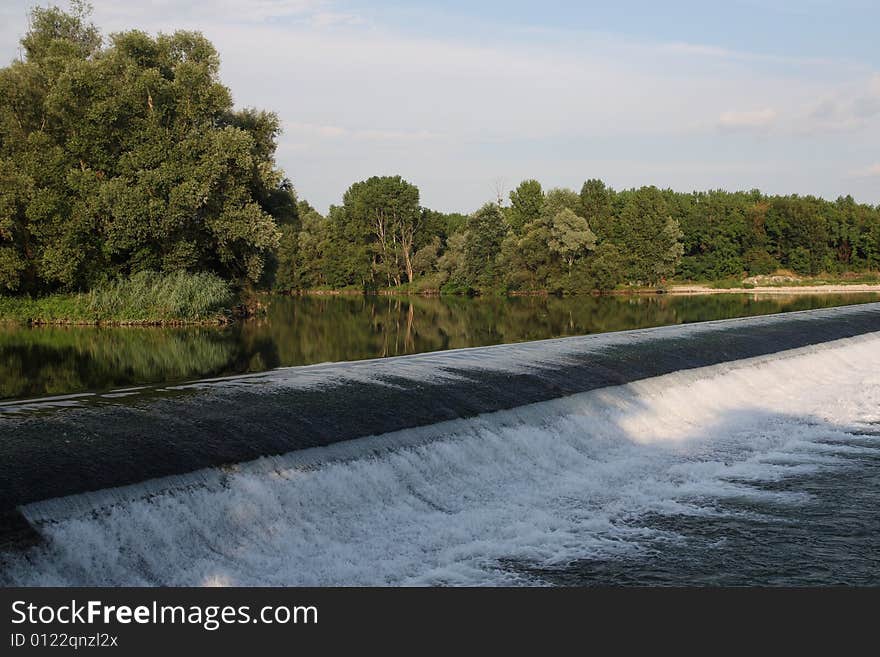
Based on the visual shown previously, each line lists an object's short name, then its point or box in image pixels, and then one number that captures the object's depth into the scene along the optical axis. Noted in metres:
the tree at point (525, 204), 84.69
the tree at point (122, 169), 31.77
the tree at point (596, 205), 74.25
